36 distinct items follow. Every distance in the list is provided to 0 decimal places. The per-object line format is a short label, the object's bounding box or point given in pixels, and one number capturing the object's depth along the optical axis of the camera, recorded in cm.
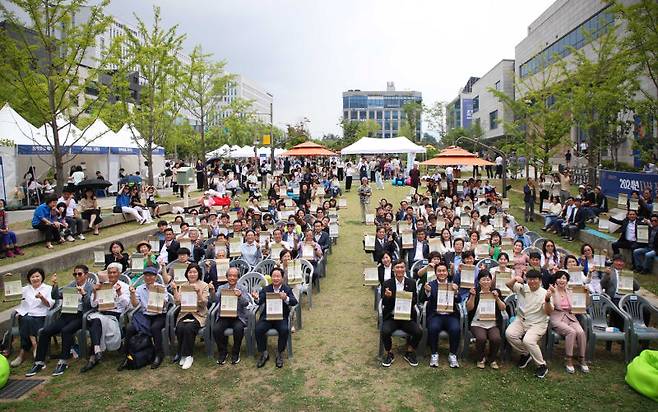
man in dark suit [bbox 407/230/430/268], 950
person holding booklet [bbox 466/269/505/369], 609
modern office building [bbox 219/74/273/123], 12875
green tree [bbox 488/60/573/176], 2150
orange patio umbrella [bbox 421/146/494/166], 1727
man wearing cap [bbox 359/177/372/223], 1656
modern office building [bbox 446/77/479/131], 8311
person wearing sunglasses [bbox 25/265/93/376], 627
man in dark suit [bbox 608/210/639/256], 1012
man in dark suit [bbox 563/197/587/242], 1316
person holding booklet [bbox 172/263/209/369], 637
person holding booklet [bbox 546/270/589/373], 598
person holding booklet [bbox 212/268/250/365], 635
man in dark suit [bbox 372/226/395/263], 935
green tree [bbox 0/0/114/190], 1272
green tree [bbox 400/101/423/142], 6444
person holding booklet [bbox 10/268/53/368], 654
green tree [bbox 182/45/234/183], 2627
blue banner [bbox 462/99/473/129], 8190
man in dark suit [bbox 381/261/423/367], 628
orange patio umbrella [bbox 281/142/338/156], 2159
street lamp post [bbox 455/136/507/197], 1989
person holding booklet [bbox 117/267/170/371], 639
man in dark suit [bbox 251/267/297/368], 637
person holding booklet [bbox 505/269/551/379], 601
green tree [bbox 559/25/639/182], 1773
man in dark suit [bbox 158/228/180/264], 922
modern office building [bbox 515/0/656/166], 2950
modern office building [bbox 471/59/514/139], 5716
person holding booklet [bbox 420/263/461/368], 618
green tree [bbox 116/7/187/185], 2086
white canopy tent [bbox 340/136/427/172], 2428
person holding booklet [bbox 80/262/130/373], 631
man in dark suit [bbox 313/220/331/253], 1053
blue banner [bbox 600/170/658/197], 1443
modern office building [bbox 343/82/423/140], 14350
